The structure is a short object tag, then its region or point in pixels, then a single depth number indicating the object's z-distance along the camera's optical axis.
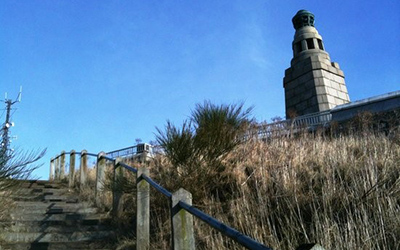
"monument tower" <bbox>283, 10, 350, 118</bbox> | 22.98
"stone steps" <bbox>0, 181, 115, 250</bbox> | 4.93
